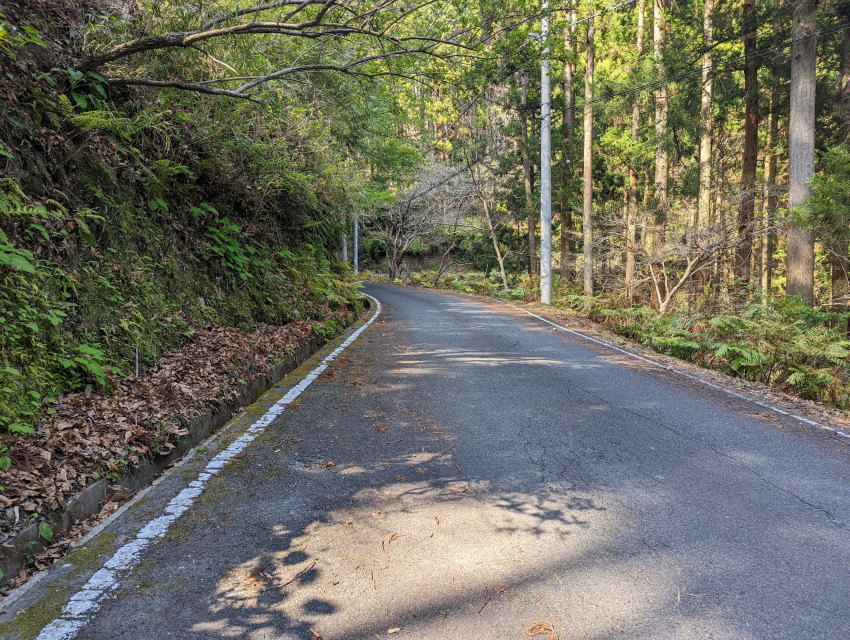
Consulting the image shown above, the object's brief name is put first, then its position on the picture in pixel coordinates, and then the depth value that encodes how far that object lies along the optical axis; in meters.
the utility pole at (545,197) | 18.75
